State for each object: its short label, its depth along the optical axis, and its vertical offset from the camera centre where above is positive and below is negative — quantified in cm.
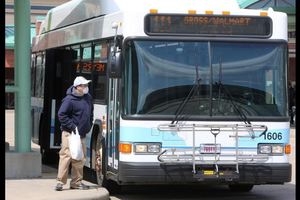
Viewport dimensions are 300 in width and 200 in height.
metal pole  1892 +5
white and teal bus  1548 -22
